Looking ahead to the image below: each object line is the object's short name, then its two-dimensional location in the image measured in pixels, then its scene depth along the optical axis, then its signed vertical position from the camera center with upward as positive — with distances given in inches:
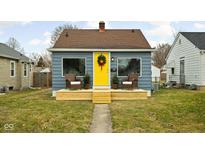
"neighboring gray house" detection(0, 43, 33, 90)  424.0 +15.5
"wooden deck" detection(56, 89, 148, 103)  292.4 -36.5
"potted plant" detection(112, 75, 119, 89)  336.5 -15.7
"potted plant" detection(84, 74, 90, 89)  333.5 -14.5
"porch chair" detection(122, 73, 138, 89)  334.7 -15.7
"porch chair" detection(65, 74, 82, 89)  328.6 -15.2
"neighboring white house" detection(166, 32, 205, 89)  415.0 +45.1
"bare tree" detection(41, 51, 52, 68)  786.9 +83.8
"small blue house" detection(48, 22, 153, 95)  334.1 +26.9
